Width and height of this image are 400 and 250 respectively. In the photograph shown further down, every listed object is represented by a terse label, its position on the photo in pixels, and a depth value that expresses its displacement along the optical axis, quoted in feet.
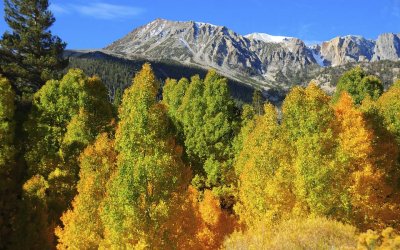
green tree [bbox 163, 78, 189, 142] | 165.01
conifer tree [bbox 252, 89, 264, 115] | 542.86
